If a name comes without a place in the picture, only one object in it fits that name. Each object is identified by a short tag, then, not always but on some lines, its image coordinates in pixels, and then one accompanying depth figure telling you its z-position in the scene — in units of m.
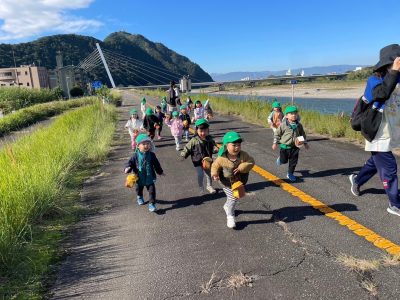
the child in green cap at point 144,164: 5.54
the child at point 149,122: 11.49
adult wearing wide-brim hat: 4.11
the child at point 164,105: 18.33
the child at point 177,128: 10.24
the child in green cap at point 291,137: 6.39
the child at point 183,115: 10.53
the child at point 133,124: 10.34
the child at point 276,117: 9.16
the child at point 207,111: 12.66
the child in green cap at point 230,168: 4.44
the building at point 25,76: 100.56
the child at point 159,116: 12.74
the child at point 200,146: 5.92
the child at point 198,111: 12.32
